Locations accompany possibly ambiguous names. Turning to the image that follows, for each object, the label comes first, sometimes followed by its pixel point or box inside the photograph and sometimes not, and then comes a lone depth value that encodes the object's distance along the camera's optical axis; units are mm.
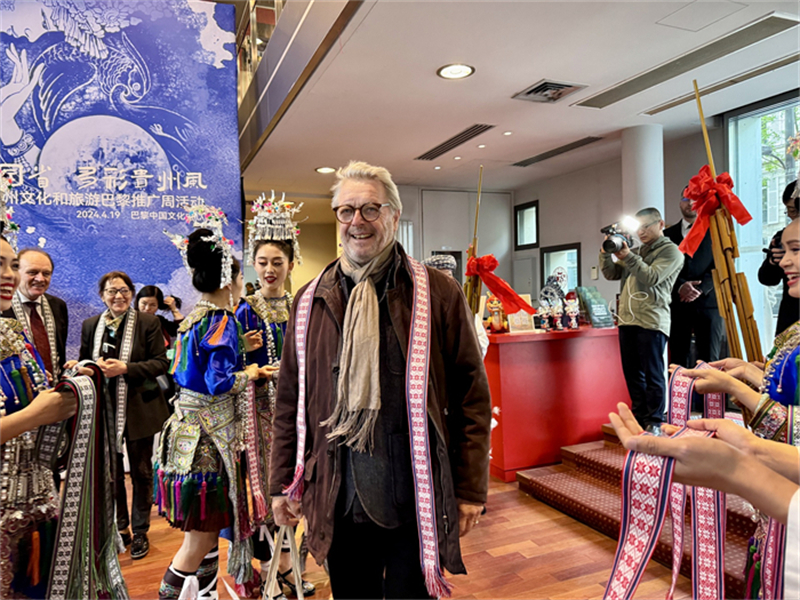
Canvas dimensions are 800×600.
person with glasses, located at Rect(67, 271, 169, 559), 2859
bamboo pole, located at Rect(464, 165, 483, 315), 3170
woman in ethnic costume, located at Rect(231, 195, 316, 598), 2273
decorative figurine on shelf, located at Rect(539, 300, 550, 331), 4114
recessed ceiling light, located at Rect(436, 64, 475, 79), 3943
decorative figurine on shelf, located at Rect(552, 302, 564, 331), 4090
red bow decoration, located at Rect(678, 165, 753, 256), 1696
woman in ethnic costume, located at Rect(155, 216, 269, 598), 1905
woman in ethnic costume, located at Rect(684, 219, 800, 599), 1126
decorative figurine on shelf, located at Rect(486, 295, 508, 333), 3961
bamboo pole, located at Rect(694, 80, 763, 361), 1574
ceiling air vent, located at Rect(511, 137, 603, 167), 6273
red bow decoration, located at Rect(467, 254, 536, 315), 3168
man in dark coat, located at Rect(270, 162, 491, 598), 1337
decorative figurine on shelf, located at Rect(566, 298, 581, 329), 4129
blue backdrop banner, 3115
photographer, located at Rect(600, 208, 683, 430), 3371
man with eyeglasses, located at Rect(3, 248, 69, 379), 2609
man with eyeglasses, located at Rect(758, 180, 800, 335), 2078
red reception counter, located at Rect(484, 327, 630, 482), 3797
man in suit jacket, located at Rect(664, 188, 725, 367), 3977
